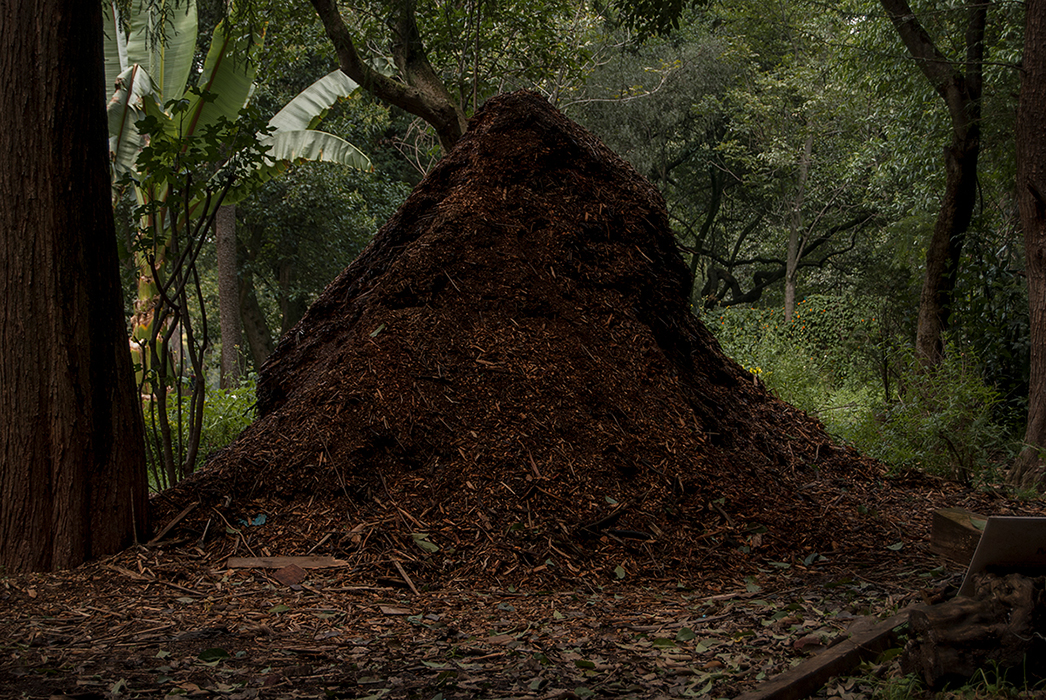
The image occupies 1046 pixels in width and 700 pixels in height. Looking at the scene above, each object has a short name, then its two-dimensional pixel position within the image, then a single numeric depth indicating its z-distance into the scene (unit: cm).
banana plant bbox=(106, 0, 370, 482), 468
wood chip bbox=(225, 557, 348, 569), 372
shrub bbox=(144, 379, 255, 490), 802
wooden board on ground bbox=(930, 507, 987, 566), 326
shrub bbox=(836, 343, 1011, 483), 624
